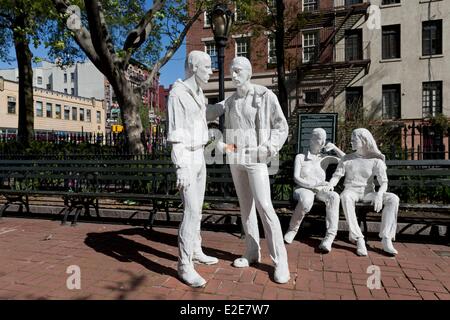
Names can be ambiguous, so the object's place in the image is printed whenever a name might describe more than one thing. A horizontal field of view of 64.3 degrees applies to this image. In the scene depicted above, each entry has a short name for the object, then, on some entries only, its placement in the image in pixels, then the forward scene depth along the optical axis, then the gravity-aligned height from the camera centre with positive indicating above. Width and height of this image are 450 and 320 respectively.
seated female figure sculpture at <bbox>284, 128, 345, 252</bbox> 4.81 -0.28
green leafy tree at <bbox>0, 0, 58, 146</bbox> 13.03 +3.31
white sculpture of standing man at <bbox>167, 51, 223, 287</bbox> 3.45 +0.15
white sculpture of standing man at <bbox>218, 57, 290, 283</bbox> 3.61 +0.18
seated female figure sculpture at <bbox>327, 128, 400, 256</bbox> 4.48 -0.38
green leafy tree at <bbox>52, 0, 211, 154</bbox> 8.09 +2.63
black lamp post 6.64 +2.47
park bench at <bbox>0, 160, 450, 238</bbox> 5.09 -0.40
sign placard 6.02 +0.55
